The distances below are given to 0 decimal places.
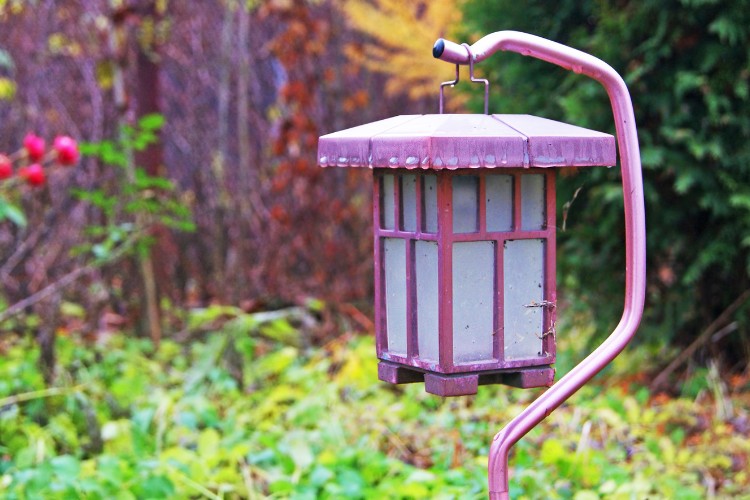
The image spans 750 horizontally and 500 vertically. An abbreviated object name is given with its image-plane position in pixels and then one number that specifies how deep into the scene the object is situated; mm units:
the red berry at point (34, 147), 3432
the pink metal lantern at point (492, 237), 1716
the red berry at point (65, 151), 3471
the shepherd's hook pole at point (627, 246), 1755
